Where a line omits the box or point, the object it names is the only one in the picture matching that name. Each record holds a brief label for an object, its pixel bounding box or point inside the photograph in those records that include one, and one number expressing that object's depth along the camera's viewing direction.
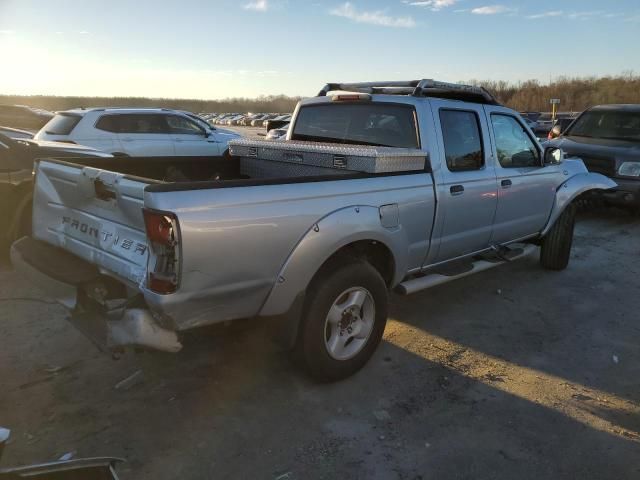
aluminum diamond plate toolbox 3.52
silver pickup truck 2.56
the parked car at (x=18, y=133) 8.18
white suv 9.55
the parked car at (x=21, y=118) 17.47
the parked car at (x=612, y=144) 8.36
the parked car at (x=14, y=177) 5.38
